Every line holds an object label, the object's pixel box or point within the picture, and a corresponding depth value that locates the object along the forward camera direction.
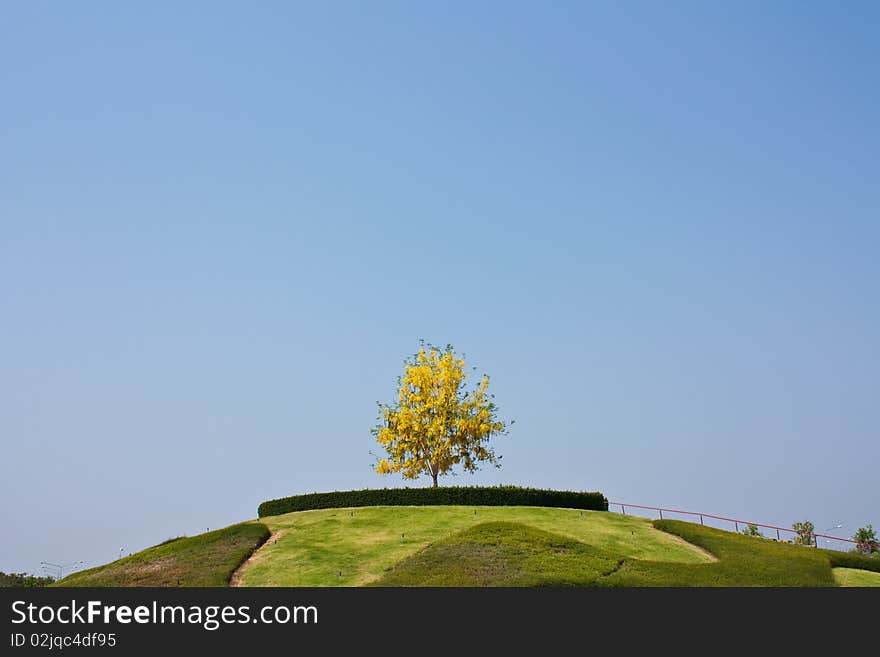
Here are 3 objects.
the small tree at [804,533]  52.59
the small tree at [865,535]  73.06
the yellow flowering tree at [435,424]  62.56
